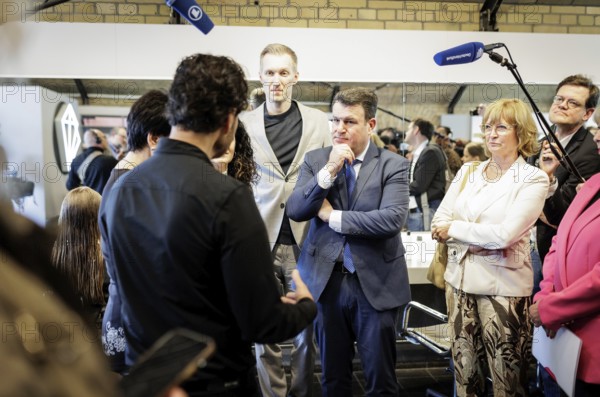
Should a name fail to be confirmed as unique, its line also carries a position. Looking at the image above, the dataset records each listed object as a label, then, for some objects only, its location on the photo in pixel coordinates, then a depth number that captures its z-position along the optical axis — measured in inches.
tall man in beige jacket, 113.1
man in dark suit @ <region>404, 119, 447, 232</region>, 173.5
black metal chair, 121.7
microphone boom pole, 94.4
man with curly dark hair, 53.2
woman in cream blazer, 97.8
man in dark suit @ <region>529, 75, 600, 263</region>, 113.4
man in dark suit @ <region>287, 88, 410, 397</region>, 98.8
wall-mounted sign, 173.9
